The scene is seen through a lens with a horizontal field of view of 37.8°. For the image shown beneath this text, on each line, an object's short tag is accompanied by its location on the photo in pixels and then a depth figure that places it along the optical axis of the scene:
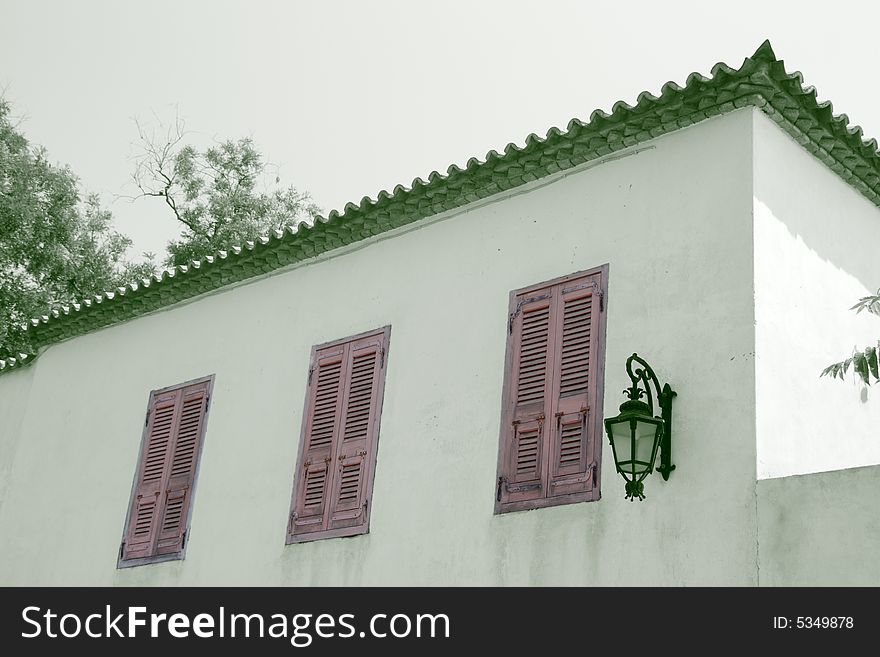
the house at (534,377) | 7.29
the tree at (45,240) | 18.47
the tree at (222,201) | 20.44
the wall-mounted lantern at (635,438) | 7.10
